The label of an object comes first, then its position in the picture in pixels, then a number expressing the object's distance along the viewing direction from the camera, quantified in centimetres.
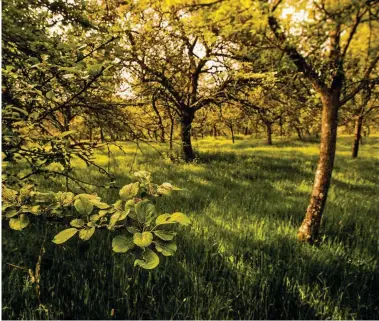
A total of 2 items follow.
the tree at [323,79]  334
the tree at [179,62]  887
